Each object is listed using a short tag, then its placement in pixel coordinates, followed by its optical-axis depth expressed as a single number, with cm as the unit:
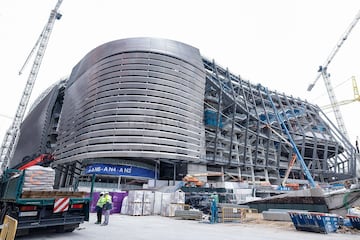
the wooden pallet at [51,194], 834
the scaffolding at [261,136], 5872
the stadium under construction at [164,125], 4584
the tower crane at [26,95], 3312
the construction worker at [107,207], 1201
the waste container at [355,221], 1261
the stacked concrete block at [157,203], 2186
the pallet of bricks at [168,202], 2085
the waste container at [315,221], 1164
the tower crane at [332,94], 9561
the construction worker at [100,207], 1248
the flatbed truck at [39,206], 810
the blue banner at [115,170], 4416
